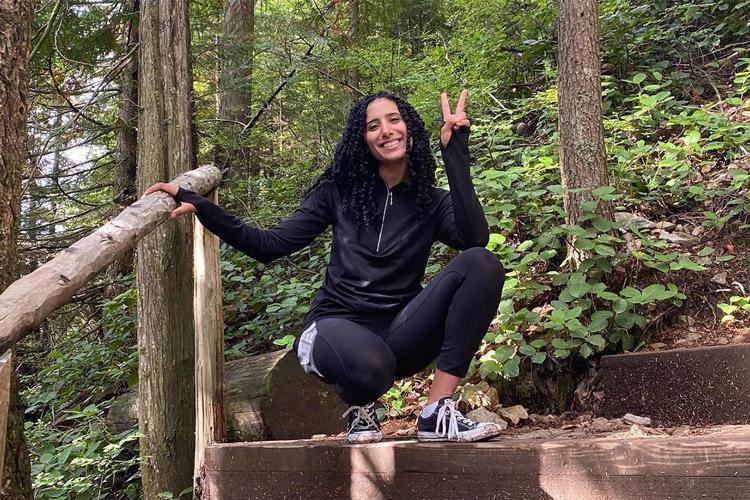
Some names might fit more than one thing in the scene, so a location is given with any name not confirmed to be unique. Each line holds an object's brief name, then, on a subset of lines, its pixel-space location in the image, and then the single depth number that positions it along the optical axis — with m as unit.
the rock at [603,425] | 2.71
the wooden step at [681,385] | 3.08
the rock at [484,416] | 3.39
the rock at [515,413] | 3.51
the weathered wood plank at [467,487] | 1.84
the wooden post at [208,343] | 3.29
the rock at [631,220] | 4.27
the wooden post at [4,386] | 1.41
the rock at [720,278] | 3.76
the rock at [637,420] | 3.07
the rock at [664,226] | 4.31
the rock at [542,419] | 3.45
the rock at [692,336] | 3.54
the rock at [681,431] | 2.45
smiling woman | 2.45
